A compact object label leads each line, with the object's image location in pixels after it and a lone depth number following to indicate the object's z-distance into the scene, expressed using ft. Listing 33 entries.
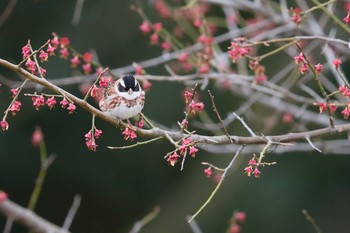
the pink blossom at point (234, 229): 28.36
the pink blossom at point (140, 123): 21.04
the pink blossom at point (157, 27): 30.09
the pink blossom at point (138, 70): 26.84
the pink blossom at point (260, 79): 27.25
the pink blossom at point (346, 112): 19.54
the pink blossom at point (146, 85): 26.50
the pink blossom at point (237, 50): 22.30
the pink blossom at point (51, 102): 18.72
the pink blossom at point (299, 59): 19.56
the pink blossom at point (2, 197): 24.44
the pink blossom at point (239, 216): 29.57
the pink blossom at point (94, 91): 19.25
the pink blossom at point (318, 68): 19.95
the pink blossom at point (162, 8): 37.60
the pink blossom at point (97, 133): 19.75
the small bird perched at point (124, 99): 22.97
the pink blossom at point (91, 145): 18.95
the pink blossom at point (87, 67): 26.20
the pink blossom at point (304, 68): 19.40
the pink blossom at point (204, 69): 28.25
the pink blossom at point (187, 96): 19.39
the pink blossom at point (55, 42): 23.35
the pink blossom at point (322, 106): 20.25
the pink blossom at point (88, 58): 25.58
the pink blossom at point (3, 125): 18.08
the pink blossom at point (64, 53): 25.00
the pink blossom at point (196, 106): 19.06
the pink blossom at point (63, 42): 24.88
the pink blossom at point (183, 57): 30.36
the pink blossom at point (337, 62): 19.95
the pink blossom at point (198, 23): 30.68
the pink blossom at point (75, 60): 25.68
